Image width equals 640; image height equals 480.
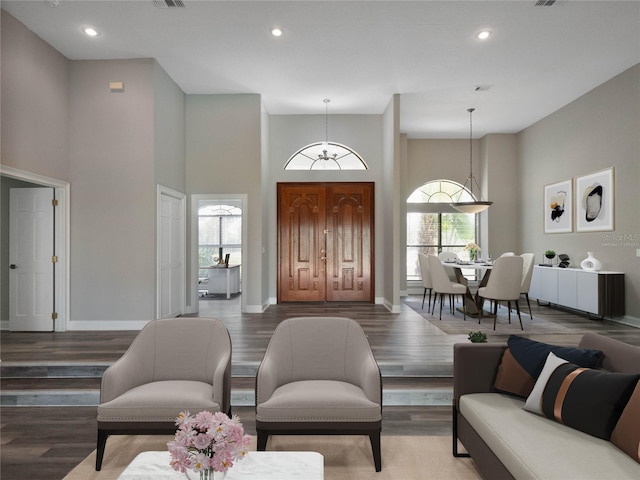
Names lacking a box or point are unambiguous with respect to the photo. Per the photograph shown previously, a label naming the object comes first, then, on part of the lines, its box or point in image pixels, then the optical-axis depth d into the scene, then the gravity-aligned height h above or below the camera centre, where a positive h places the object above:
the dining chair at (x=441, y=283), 5.87 -0.63
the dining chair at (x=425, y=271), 6.50 -0.50
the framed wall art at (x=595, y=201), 5.67 +0.60
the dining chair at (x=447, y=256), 7.51 -0.29
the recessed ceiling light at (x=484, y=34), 4.33 +2.32
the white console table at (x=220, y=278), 8.78 -0.82
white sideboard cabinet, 5.47 -0.73
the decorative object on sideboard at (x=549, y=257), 6.77 -0.28
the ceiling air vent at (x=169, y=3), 3.81 +2.34
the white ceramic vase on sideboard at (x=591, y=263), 5.74 -0.33
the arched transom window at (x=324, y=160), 7.45 +1.57
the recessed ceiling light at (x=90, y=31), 4.33 +2.36
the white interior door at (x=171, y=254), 5.39 -0.17
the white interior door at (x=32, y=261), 5.02 -0.24
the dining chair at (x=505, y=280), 5.21 -0.52
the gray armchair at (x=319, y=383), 2.40 -0.97
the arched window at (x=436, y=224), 8.76 +0.39
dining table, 5.91 -0.64
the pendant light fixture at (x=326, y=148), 7.24 +1.77
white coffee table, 1.71 -1.03
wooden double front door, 7.41 -0.01
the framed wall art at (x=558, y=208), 6.61 +0.59
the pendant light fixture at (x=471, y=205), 6.64 +0.62
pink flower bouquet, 1.46 -0.76
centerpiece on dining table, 6.90 -0.15
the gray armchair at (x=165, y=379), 2.42 -0.95
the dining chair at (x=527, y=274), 6.00 -0.50
